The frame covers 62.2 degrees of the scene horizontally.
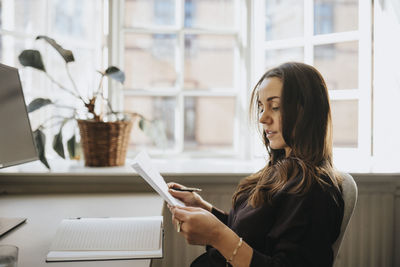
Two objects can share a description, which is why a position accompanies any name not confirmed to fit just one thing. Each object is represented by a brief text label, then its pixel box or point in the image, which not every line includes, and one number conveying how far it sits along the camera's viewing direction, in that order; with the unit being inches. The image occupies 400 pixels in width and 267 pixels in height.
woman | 31.7
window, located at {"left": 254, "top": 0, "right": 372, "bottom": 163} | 68.9
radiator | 63.1
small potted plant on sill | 62.0
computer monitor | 43.6
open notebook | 32.2
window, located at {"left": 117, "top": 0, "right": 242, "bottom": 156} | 80.0
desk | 32.2
